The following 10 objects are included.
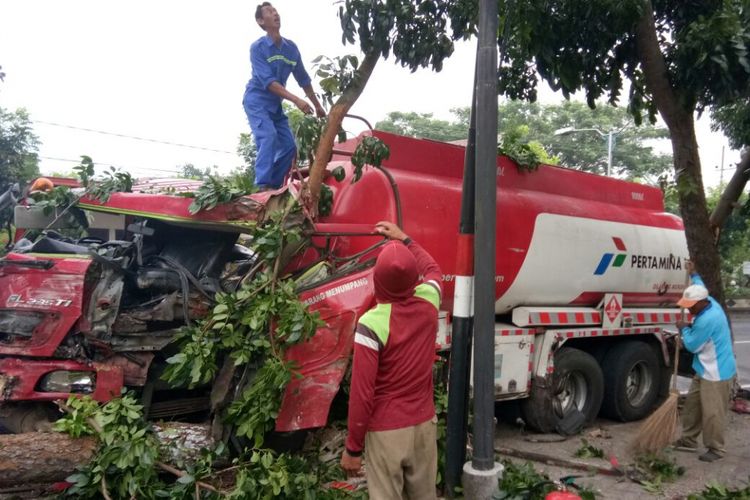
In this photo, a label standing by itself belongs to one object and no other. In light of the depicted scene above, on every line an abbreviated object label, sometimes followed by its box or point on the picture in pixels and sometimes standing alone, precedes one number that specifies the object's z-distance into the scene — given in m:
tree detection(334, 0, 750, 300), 5.15
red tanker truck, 4.26
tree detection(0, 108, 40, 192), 12.38
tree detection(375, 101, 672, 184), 32.81
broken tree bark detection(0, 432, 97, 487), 3.78
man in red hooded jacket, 3.00
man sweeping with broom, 5.77
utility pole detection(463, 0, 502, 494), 4.07
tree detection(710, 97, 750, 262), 7.32
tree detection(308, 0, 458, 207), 4.83
